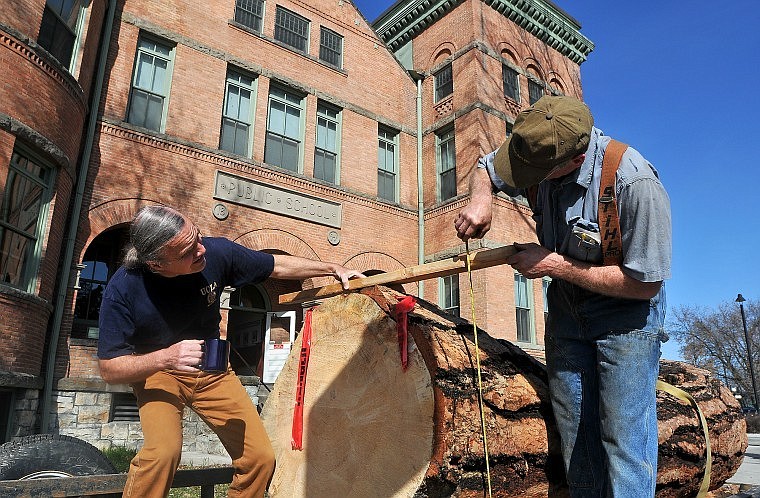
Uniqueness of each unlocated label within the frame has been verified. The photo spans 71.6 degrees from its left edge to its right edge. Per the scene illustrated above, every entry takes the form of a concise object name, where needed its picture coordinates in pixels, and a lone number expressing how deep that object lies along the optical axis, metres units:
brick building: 7.97
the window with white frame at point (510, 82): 15.70
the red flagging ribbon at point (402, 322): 2.59
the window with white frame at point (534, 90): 16.45
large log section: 2.46
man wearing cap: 2.19
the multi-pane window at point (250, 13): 12.69
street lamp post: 25.23
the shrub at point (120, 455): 7.53
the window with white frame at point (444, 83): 15.49
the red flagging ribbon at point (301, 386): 3.08
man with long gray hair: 2.50
